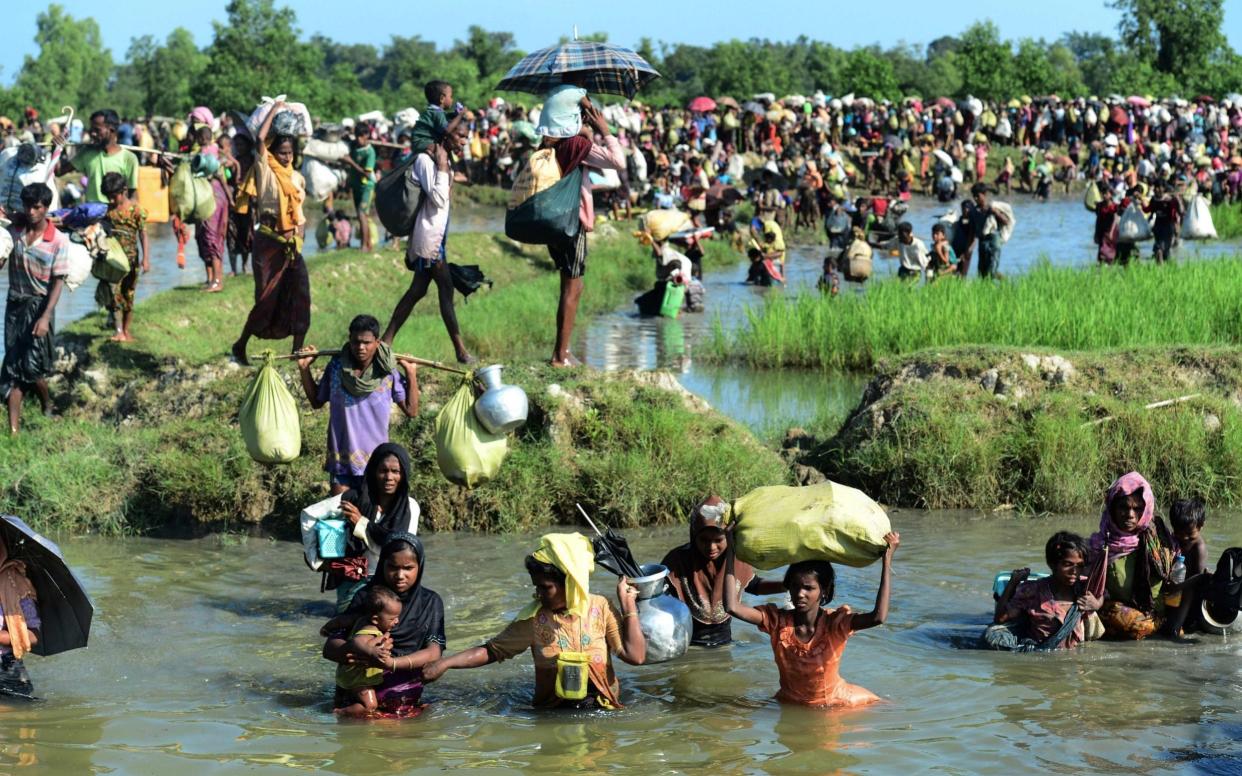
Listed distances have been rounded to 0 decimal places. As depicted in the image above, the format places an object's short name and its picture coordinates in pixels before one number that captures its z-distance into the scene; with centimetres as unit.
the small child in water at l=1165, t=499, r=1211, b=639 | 1323
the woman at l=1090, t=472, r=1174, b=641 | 1300
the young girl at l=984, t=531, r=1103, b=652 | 1273
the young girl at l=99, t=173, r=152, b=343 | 2075
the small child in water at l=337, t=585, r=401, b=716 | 1055
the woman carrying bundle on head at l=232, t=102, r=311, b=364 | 1769
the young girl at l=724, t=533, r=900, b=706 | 1098
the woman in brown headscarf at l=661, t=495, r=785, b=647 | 1199
